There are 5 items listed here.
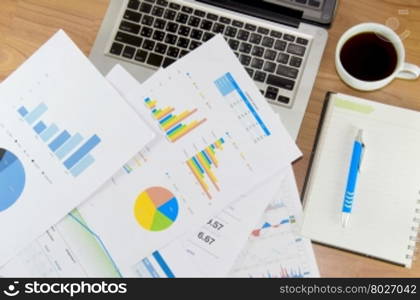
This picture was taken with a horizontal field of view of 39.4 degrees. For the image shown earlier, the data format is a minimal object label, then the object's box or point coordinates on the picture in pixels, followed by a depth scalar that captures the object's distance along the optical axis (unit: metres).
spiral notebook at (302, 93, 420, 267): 0.82
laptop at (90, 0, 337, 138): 0.87
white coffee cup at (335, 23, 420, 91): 0.83
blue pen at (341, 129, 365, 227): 0.82
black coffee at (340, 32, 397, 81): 0.84
